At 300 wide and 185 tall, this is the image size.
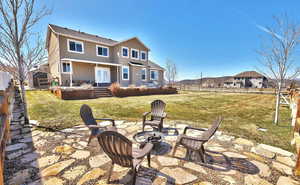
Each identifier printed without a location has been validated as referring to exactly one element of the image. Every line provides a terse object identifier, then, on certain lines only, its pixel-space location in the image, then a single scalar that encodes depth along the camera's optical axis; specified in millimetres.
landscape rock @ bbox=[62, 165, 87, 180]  2127
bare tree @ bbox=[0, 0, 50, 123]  3993
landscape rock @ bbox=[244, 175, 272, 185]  2045
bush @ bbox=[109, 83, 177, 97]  12805
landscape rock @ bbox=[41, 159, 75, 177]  2193
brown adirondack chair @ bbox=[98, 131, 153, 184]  1714
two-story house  13477
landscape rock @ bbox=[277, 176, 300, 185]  2049
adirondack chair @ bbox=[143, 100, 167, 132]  4348
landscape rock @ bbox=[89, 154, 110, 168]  2479
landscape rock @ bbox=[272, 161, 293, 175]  2307
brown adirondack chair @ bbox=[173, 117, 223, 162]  2408
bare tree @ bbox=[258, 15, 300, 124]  4855
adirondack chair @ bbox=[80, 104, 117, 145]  3244
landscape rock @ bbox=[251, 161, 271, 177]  2258
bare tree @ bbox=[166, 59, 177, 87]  30969
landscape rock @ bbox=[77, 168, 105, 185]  2043
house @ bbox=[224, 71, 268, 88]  41906
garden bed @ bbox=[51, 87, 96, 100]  10170
